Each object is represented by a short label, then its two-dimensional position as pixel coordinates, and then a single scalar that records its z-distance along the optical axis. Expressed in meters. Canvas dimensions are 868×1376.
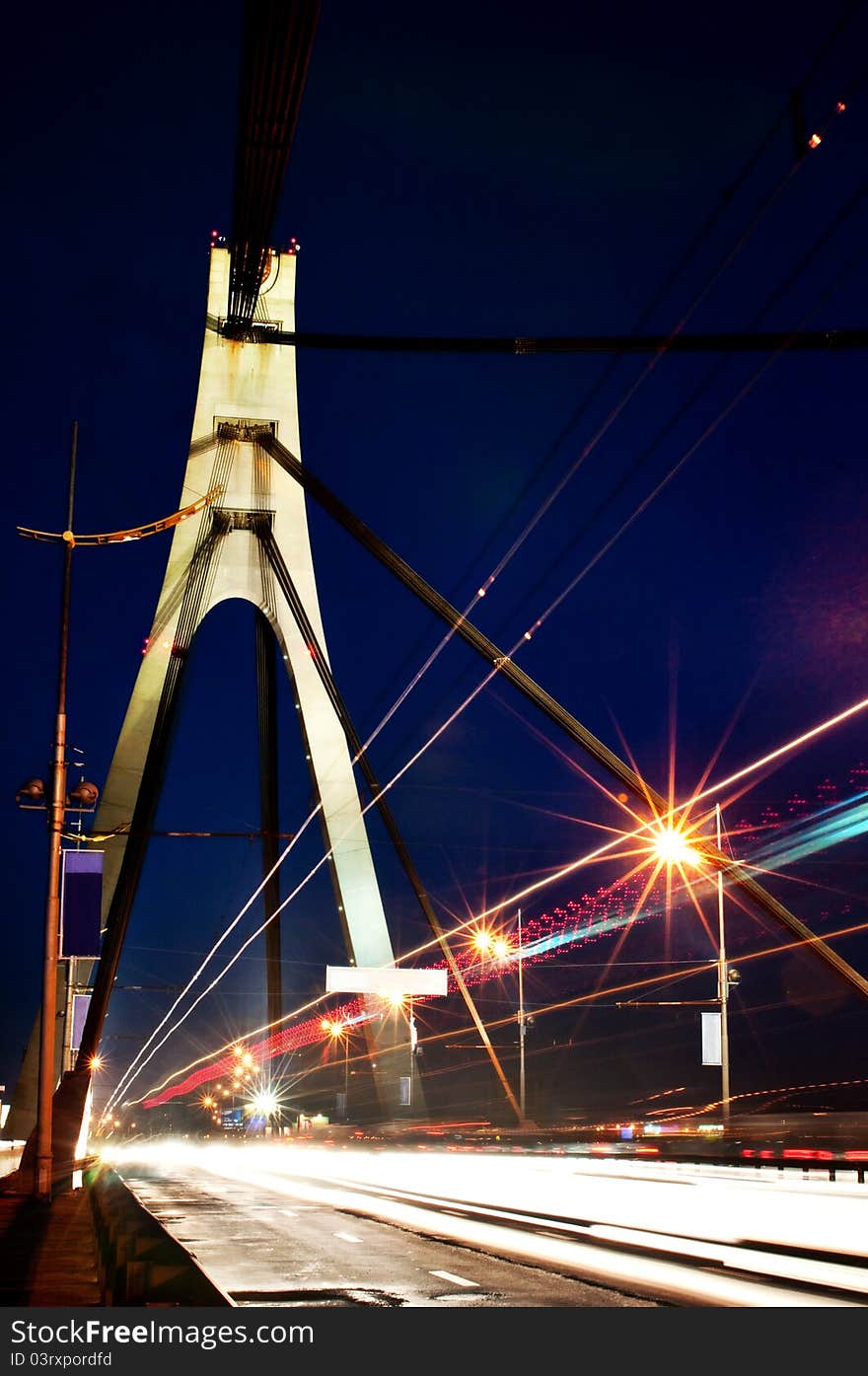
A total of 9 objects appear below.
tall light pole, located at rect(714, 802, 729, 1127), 37.00
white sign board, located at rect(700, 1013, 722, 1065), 35.78
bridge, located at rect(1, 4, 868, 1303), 28.73
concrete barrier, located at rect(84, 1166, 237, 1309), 7.79
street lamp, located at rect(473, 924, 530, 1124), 47.38
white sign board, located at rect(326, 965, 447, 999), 43.84
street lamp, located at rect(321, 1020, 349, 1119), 63.88
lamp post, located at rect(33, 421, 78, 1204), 20.38
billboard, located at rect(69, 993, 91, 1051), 46.22
